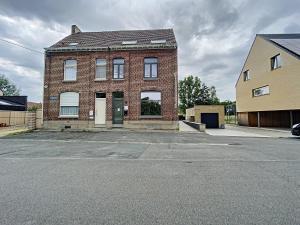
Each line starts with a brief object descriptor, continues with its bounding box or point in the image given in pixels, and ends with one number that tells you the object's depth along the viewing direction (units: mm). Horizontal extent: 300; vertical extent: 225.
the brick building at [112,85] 19266
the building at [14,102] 29234
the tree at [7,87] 63719
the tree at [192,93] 65000
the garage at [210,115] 26281
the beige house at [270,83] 20547
